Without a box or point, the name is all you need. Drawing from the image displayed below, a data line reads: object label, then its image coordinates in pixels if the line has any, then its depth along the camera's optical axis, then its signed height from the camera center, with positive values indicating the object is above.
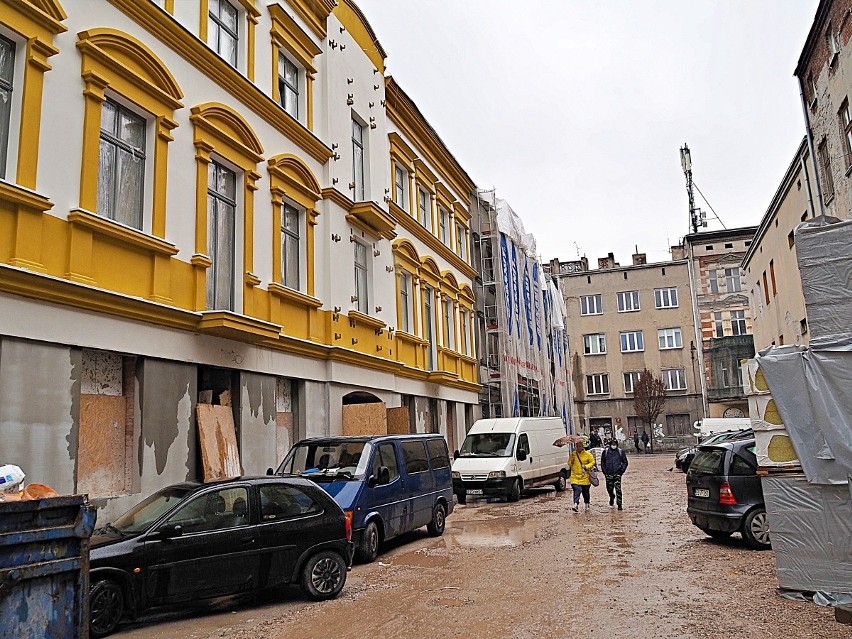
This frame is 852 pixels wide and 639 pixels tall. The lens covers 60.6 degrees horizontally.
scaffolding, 31.28 +5.44
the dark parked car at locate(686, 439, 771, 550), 11.06 -0.99
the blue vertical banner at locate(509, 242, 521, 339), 33.12 +6.67
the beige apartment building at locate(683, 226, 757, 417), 49.38 +9.17
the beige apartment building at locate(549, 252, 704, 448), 53.31 +6.92
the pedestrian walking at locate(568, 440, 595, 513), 17.55 -0.85
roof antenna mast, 57.62 +19.81
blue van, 11.16 -0.60
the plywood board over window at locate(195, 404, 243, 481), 12.42 +0.11
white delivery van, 19.84 -0.59
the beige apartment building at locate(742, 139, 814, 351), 23.44 +6.54
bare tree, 51.31 +2.33
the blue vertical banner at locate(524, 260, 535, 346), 35.19 +6.65
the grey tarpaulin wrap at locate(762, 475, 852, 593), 7.84 -1.15
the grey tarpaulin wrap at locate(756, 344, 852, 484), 7.94 +0.26
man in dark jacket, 17.84 -0.74
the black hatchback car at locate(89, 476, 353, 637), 7.22 -1.05
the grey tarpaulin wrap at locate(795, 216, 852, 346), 8.19 +1.70
